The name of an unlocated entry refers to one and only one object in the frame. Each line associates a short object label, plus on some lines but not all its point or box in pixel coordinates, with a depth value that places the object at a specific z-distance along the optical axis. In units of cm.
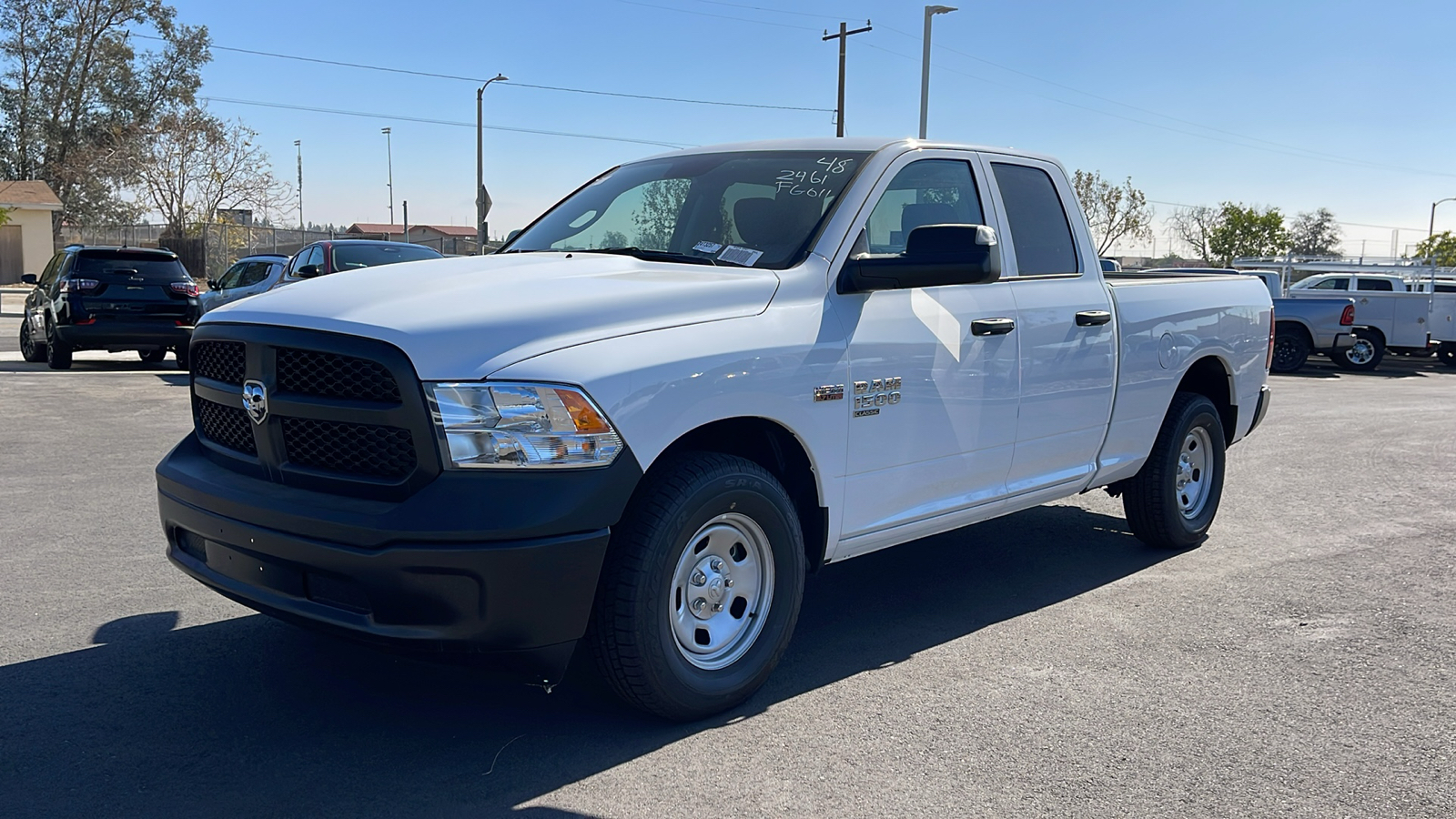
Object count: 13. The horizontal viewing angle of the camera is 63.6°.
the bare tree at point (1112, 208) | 5828
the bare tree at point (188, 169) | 4194
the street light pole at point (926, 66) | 2877
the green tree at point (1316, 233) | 8712
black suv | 1491
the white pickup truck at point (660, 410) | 333
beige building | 4166
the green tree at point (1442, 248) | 6650
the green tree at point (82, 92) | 4844
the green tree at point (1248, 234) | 6278
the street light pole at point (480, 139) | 3453
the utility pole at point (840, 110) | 3128
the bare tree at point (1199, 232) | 6512
